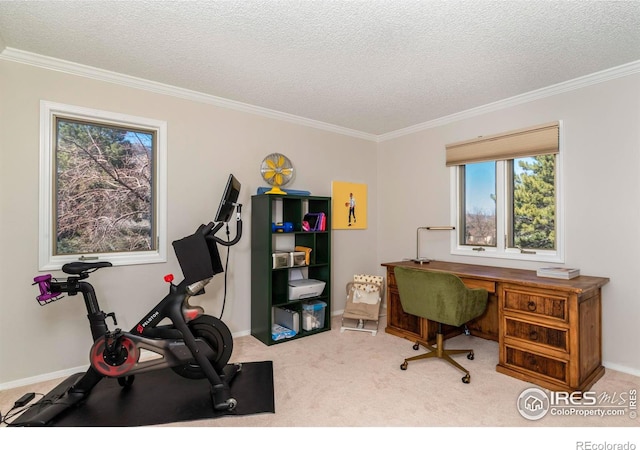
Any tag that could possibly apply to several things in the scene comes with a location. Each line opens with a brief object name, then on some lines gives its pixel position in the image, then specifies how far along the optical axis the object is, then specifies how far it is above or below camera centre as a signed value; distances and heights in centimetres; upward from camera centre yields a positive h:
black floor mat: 197 -116
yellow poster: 418 +27
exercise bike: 213 -78
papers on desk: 257 -37
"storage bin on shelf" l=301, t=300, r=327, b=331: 352 -97
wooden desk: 229 -76
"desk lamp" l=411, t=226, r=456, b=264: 367 -37
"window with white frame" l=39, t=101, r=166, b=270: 253 +33
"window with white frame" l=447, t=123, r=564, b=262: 302 +32
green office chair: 252 -59
